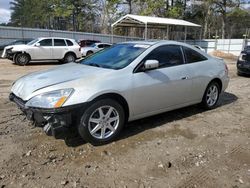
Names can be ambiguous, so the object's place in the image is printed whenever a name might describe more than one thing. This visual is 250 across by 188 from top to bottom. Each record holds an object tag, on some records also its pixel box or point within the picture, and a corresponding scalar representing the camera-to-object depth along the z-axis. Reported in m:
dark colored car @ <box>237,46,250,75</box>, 7.85
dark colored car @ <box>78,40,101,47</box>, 16.02
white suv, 11.26
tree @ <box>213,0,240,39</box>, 27.66
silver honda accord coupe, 2.66
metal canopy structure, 17.85
